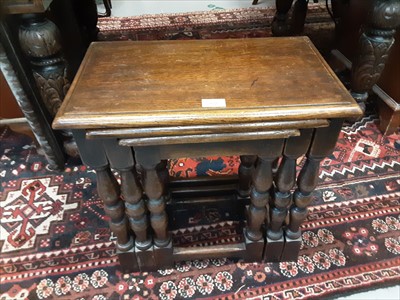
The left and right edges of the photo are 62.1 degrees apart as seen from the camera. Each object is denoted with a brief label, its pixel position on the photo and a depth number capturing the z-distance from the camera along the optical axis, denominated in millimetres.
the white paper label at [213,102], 654
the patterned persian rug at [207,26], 2302
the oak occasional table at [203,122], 641
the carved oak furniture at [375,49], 1130
